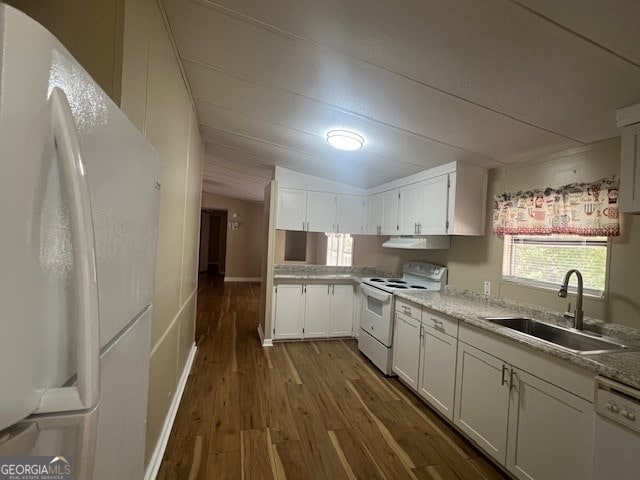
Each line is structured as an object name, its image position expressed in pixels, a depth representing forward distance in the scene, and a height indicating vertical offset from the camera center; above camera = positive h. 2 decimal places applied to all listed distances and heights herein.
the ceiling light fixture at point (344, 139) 2.37 +0.83
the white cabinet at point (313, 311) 3.90 -1.00
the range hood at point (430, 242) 3.14 +0.01
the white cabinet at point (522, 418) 1.43 -0.97
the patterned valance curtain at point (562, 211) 1.87 +0.29
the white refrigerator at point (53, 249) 0.35 -0.03
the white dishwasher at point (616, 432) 1.19 -0.76
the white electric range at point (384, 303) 3.10 -0.70
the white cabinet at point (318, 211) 3.99 +0.38
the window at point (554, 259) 1.95 -0.07
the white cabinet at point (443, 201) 2.65 +0.42
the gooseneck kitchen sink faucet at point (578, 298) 1.86 -0.30
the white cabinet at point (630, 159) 1.49 +0.49
